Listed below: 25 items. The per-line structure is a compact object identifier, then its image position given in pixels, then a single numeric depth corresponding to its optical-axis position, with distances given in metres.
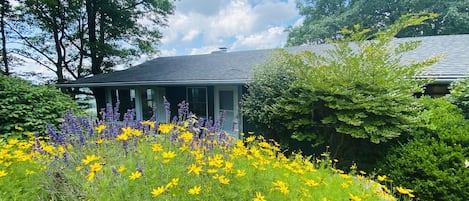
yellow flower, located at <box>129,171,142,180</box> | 1.83
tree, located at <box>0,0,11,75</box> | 12.59
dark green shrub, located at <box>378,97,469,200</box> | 3.59
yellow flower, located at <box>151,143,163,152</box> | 2.14
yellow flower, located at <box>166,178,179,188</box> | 1.82
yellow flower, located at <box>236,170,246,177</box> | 2.11
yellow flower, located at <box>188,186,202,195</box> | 1.83
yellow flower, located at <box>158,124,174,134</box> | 2.39
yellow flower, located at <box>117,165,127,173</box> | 1.88
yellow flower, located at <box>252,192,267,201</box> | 1.93
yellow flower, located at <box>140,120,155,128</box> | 2.66
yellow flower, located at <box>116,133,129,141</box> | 2.08
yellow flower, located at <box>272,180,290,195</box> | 1.98
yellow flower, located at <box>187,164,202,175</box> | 1.94
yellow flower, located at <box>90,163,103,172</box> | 1.83
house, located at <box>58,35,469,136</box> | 6.62
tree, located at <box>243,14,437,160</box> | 4.61
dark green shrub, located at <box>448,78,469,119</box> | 4.64
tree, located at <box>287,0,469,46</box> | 14.11
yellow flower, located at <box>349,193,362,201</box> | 1.97
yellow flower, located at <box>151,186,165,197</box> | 1.68
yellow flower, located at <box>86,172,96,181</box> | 1.78
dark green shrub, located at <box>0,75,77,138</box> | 4.38
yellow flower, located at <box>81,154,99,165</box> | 1.92
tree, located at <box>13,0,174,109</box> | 13.21
